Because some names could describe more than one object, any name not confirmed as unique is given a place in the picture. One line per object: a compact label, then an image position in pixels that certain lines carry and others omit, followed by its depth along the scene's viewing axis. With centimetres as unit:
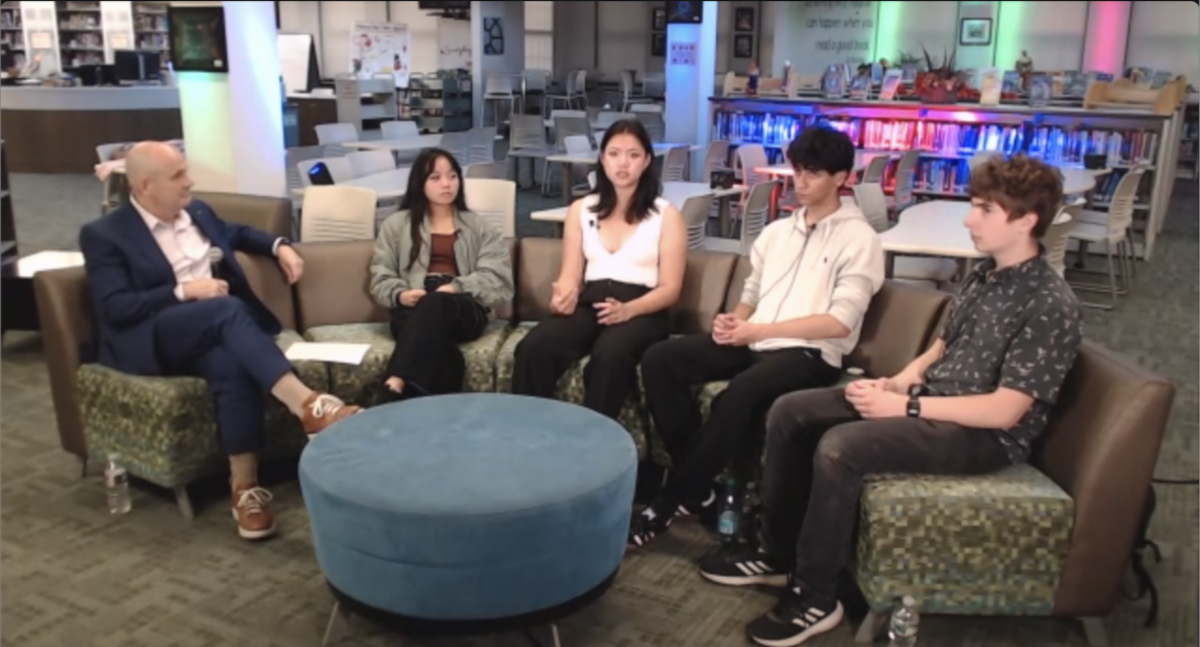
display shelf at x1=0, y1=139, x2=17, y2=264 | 677
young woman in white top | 360
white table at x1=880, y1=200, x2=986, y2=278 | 499
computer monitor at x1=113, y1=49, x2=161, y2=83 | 1368
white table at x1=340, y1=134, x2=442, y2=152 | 839
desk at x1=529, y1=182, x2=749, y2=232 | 560
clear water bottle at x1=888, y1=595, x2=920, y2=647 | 267
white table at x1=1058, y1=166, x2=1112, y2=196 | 697
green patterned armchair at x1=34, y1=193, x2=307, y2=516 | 338
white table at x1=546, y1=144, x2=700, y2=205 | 847
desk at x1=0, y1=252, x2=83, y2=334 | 511
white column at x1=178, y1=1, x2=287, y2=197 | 640
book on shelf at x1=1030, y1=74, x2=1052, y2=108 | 909
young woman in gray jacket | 386
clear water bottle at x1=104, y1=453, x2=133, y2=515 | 351
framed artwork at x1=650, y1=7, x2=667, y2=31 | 1955
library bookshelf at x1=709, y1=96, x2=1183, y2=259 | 855
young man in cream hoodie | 323
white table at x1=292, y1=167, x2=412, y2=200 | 593
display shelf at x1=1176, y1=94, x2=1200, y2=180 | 1507
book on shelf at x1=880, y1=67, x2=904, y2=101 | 939
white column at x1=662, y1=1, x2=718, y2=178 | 1088
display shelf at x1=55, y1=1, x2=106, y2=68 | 1633
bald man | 337
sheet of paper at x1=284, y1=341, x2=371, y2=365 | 356
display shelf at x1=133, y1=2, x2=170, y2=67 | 1725
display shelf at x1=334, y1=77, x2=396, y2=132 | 1433
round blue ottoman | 238
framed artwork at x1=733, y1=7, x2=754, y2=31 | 1873
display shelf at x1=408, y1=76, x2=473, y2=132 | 1680
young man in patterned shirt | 261
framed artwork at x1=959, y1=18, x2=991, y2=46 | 1677
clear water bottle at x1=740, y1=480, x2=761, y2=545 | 331
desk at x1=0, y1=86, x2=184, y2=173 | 1221
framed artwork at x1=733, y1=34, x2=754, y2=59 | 1886
